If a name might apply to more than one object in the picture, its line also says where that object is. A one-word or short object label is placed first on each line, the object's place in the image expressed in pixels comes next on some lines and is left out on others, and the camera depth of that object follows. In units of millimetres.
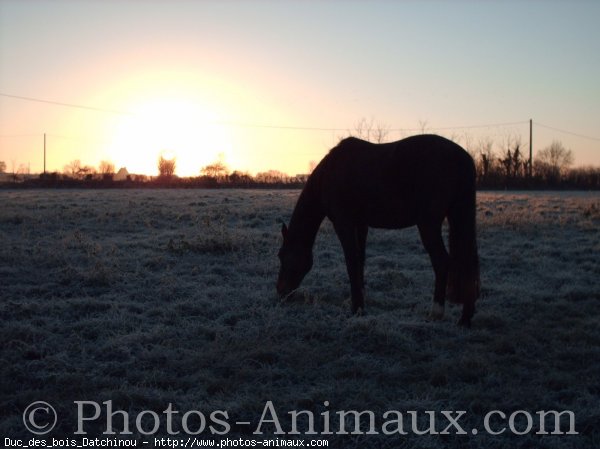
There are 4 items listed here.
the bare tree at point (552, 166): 47684
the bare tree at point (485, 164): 49269
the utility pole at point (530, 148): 49750
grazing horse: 6137
